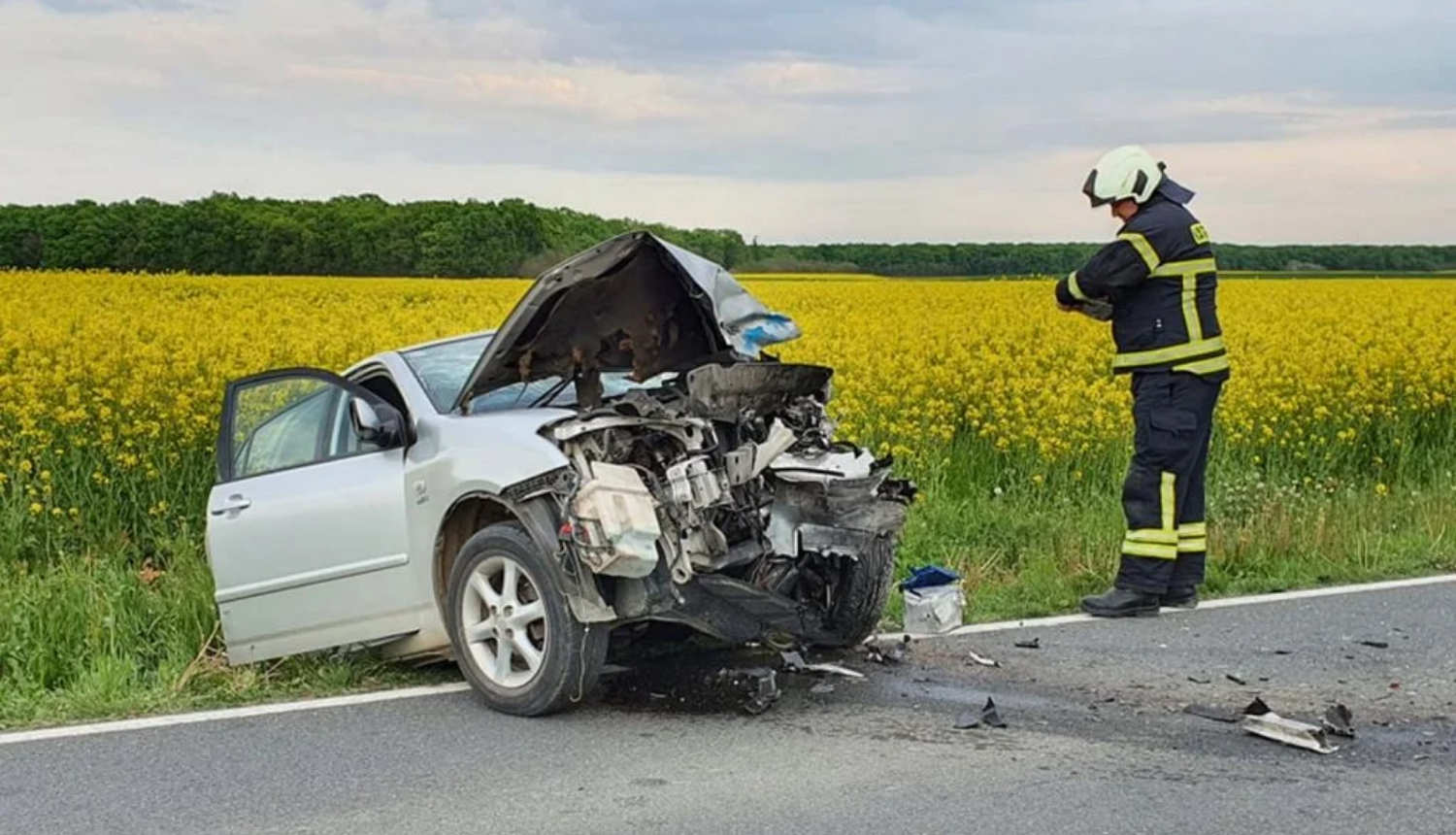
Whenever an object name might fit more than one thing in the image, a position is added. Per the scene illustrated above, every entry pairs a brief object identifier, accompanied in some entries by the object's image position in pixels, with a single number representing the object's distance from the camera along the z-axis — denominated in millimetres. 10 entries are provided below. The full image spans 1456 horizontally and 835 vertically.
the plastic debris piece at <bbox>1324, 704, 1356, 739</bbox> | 5203
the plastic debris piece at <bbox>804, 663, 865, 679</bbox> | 6109
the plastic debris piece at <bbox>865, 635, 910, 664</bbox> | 6344
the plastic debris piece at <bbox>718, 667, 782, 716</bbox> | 5609
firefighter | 7402
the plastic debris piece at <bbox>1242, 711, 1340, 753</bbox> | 5031
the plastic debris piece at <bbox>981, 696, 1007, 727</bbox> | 5383
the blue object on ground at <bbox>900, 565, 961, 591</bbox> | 6992
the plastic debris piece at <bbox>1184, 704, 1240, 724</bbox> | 5418
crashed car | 5359
